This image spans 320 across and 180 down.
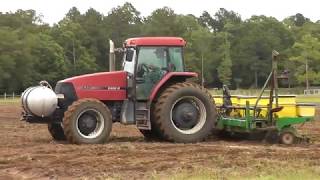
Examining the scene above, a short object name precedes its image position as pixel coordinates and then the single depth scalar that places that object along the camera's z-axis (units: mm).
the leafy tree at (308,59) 98112
